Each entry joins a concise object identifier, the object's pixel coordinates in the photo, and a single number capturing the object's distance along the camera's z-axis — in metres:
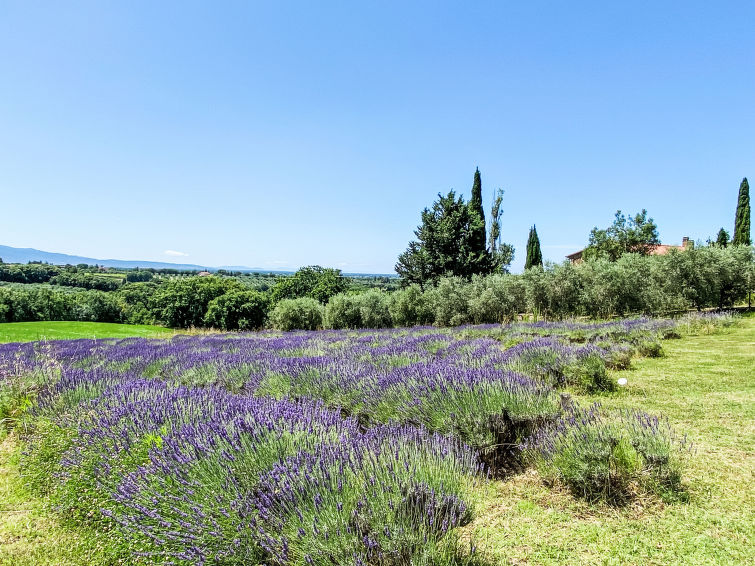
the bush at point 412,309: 20.64
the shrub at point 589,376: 5.65
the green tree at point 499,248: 28.94
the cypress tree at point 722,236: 43.89
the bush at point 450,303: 19.54
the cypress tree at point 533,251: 45.42
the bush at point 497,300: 18.72
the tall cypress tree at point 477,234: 27.56
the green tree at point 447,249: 27.12
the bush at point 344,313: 21.88
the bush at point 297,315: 23.20
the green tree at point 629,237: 33.34
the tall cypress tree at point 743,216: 35.16
